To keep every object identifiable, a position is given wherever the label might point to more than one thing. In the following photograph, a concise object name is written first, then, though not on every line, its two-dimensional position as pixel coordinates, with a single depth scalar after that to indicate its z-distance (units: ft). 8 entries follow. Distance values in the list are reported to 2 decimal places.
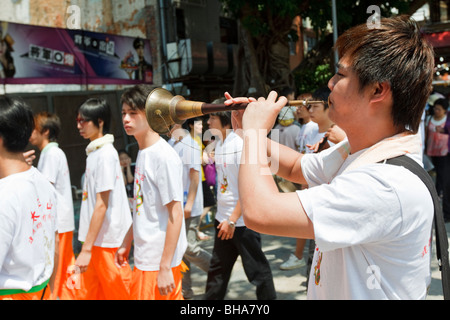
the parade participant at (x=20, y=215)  6.89
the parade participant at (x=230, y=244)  12.35
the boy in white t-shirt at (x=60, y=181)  12.17
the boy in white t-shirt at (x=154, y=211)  9.21
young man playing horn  4.00
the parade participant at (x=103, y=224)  10.64
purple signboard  27.02
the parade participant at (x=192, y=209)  13.78
